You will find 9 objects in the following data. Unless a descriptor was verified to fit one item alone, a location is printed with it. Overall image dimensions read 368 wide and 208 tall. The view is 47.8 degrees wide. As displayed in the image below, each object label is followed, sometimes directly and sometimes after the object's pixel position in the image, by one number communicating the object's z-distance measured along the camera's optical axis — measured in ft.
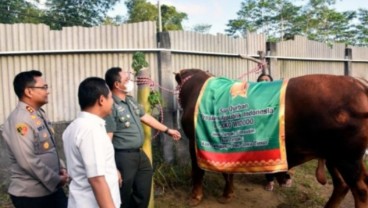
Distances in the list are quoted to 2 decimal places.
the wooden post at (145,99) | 13.32
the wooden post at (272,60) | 24.22
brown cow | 12.86
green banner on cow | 13.84
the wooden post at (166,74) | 18.37
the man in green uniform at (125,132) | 11.57
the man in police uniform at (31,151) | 8.83
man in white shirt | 7.37
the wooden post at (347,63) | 32.19
